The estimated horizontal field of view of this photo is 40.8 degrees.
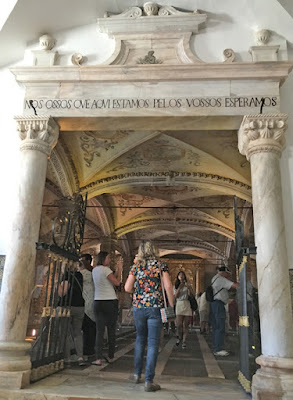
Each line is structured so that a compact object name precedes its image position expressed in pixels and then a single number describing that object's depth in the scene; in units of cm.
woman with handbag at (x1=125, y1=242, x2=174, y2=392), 376
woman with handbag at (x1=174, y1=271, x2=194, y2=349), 761
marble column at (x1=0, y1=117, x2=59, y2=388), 400
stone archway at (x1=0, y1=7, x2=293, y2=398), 405
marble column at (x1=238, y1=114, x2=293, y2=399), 372
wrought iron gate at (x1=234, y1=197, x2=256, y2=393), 411
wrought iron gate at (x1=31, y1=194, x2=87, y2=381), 439
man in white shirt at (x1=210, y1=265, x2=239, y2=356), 623
